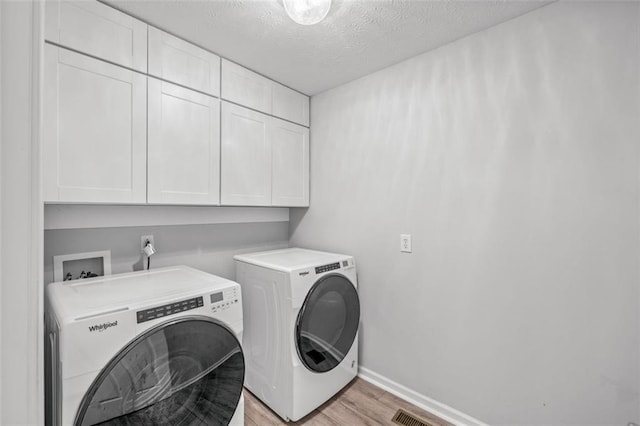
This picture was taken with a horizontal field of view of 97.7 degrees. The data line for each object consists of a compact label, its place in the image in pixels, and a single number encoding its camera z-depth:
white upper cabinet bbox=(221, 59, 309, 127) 1.89
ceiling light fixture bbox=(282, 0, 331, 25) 1.27
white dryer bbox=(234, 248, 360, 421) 1.64
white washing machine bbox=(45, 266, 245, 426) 0.97
